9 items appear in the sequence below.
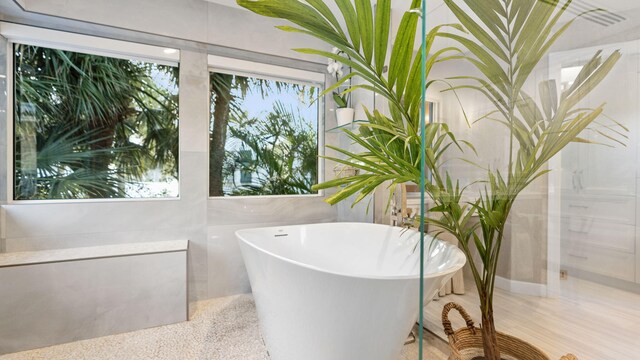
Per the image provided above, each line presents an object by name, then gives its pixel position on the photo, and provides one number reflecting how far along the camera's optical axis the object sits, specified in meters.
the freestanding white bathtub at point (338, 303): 1.07
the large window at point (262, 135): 2.58
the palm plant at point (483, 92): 0.65
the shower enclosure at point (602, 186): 0.60
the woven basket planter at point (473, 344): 0.82
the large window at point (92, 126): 2.04
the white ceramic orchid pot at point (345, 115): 2.61
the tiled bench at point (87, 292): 1.68
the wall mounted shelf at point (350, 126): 2.53
